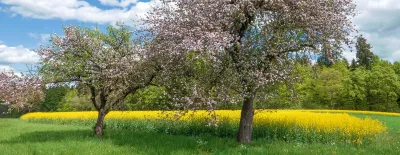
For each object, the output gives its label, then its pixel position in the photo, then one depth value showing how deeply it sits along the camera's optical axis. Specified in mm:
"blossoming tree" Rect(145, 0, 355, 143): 14055
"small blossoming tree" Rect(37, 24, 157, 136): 17672
